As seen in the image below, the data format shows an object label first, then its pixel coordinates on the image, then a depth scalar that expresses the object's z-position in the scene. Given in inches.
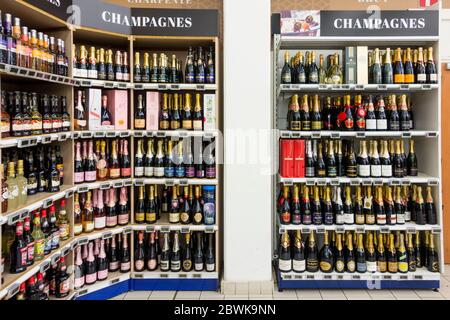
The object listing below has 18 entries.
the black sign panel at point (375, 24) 137.5
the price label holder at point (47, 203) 104.6
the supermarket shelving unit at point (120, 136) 118.0
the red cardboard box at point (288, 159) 141.6
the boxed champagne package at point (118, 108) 137.6
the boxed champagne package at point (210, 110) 140.9
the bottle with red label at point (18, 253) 94.3
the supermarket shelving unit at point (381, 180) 137.8
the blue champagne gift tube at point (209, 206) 141.7
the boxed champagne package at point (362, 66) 141.3
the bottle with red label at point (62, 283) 118.3
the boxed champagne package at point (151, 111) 141.6
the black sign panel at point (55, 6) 106.7
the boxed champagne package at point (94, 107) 133.0
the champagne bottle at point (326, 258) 141.1
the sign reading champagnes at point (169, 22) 136.7
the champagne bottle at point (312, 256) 141.5
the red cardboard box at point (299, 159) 141.3
